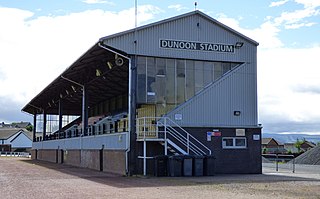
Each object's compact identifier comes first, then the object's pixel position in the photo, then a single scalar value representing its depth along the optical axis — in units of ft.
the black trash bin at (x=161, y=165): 82.79
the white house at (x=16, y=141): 377.89
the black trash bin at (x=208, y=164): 84.38
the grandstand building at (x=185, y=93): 89.76
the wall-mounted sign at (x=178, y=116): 92.48
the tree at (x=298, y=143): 345.31
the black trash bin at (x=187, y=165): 82.38
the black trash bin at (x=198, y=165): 83.30
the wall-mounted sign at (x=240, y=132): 96.99
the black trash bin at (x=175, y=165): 81.66
